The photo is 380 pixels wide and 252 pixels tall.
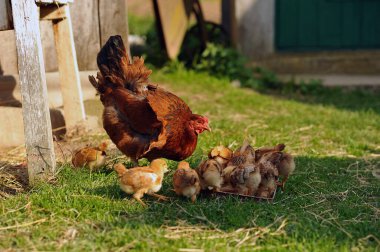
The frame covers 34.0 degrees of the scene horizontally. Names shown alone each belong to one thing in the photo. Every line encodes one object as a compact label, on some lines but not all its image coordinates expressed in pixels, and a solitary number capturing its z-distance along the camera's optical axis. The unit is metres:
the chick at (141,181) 4.15
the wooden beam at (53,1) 4.73
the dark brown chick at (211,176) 4.29
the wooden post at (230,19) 10.55
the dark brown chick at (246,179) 4.34
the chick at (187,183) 4.19
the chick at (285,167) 4.62
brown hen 4.66
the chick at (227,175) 4.43
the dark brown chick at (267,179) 4.40
